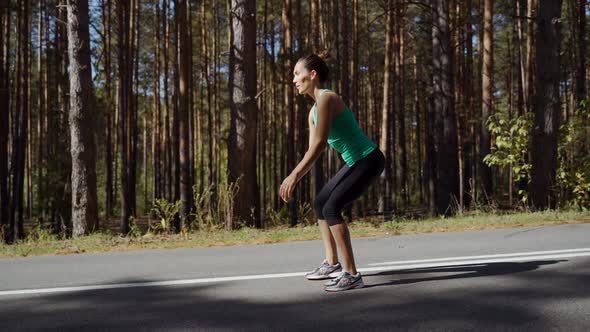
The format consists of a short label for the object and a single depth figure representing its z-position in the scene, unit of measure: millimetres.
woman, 4160
